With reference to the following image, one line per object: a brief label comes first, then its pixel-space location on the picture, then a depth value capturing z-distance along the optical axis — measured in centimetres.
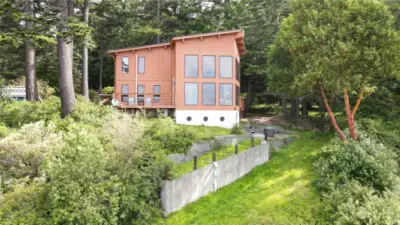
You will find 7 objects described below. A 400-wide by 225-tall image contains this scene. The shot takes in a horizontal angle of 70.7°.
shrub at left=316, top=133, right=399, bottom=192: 1026
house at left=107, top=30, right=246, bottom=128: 1936
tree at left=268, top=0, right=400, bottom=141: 1270
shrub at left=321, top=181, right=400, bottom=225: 807
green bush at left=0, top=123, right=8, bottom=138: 884
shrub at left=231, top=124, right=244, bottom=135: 1625
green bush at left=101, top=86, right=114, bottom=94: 2595
